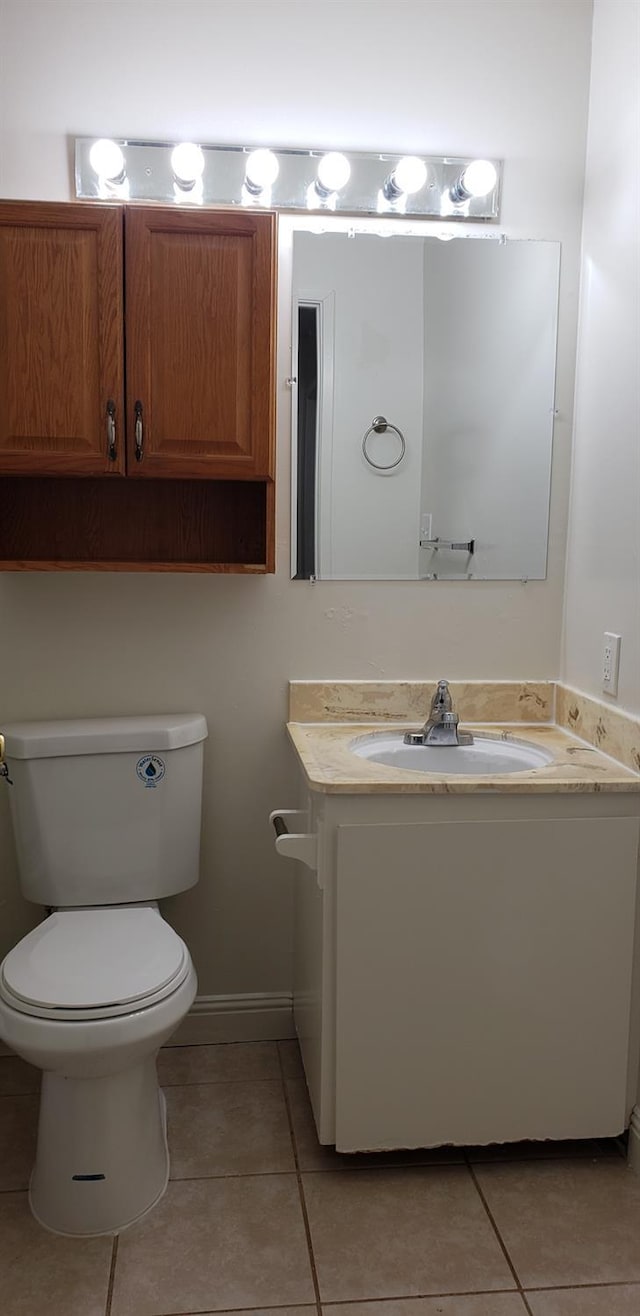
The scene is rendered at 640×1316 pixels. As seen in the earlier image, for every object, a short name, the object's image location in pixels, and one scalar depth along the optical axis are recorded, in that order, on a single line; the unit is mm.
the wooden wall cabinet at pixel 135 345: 1957
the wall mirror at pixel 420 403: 2219
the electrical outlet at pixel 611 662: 2041
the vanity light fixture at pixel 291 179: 2111
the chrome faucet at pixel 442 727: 2172
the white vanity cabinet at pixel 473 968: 1828
